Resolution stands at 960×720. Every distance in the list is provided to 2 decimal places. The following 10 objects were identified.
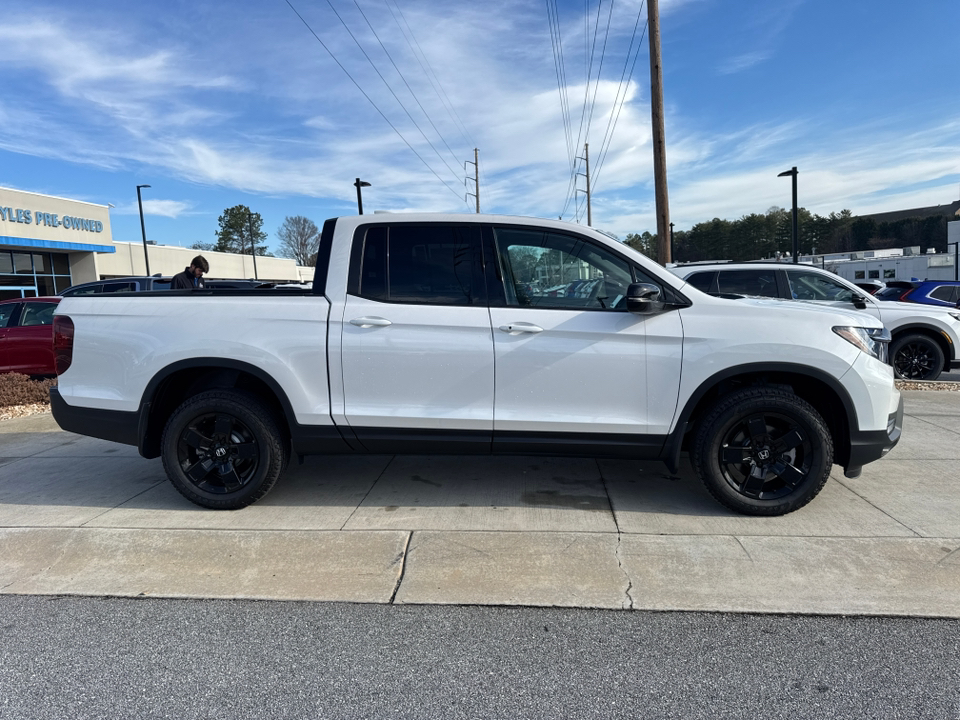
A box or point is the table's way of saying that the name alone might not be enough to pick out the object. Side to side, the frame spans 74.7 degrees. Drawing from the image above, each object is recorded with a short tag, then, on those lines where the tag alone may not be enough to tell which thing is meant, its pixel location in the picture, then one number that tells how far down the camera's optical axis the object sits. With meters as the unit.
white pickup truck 3.83
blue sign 26.77
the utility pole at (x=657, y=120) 11.95
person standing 8.76
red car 9.41
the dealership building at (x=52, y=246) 27.25
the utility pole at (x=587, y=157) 48.28
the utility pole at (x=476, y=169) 49.00
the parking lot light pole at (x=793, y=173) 22.39
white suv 8.42
